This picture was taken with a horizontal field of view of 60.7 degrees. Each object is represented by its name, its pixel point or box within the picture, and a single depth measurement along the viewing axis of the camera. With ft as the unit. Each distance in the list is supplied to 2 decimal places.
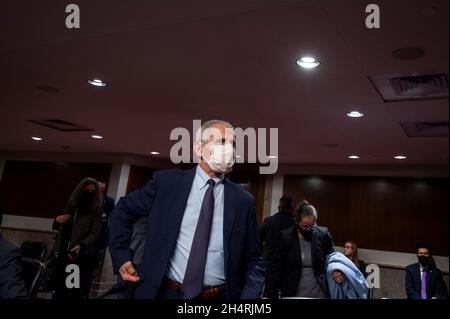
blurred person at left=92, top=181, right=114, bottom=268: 10.71
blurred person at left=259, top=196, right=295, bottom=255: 10.12
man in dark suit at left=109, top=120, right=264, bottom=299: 3.78
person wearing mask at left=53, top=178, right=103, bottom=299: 10.07
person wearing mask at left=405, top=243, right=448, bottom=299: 12.50
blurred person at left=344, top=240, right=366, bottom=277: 16.24
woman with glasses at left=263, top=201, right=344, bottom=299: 8.83
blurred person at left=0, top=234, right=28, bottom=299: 4.14
